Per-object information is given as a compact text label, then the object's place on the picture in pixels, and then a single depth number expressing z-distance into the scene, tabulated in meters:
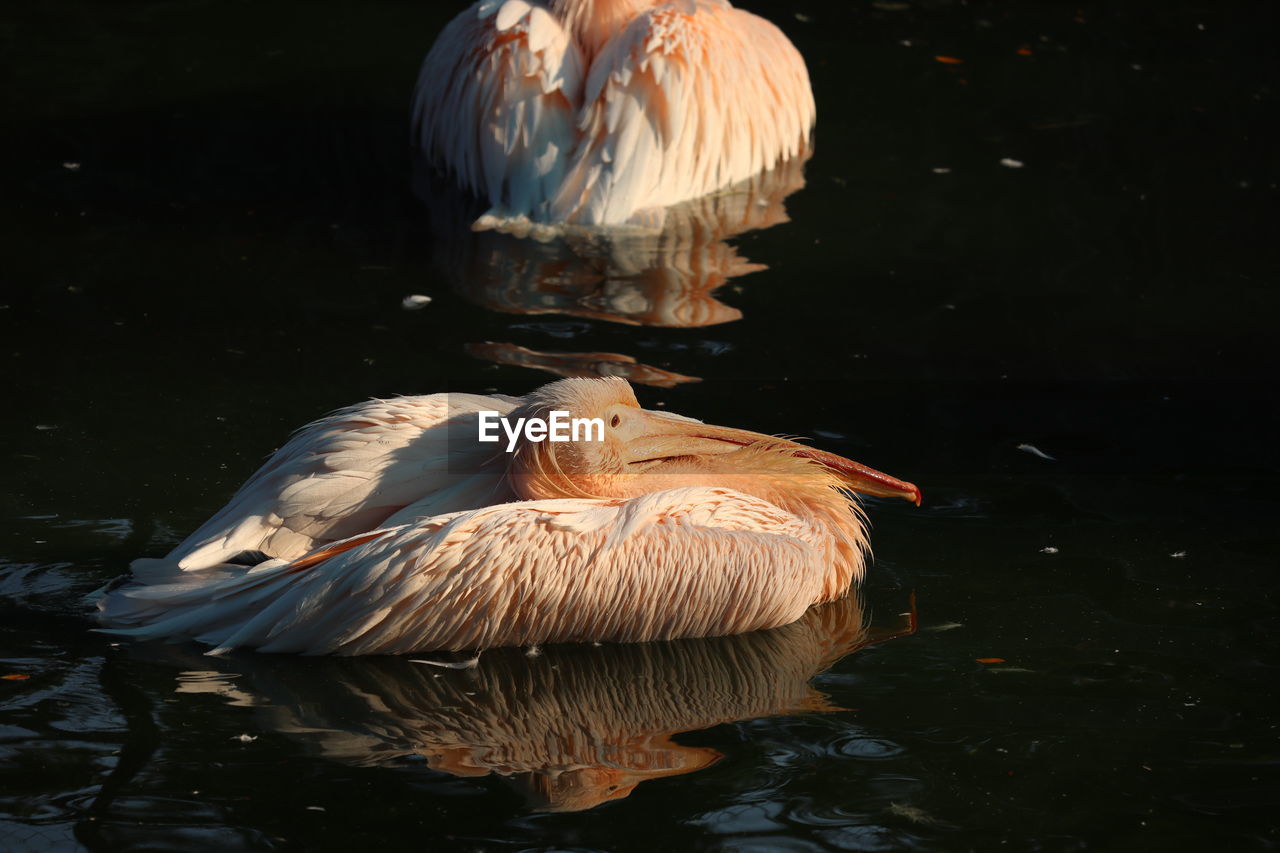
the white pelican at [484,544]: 7.34
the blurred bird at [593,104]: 12.99
